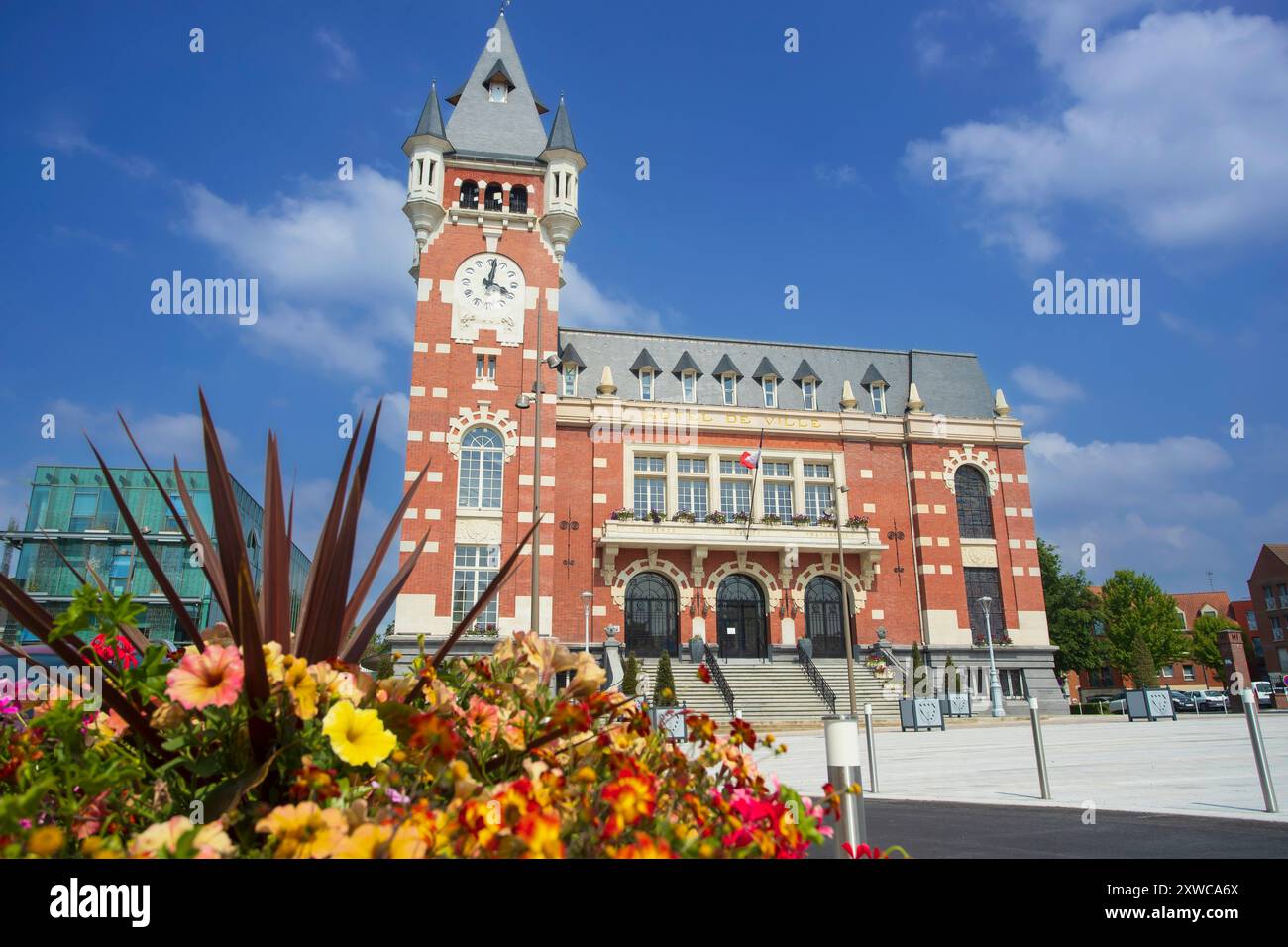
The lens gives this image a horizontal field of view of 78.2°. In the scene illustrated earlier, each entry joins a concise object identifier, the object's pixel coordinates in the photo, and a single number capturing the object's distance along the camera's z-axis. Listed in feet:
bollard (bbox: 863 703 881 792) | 31.19
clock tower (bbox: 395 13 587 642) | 94.73
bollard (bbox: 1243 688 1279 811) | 22.25
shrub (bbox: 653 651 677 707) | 83.29
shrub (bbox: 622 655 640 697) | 81.92
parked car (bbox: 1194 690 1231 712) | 124.36
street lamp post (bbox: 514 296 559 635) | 48.53
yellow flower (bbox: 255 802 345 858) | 4.33
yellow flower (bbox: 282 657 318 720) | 5.75
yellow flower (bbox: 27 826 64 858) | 3.72
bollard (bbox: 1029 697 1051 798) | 27.17
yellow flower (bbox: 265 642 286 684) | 5.99
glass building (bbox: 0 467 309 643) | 140.87
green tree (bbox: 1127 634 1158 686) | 122.62
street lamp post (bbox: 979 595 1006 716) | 100.22
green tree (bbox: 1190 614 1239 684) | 205.57
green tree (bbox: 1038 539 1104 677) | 159.53
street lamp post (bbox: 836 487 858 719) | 77.69
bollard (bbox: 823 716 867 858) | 9.89
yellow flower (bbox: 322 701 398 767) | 5.49
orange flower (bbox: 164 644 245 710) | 5.48
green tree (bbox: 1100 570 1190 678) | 178.60
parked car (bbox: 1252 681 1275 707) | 138.51
